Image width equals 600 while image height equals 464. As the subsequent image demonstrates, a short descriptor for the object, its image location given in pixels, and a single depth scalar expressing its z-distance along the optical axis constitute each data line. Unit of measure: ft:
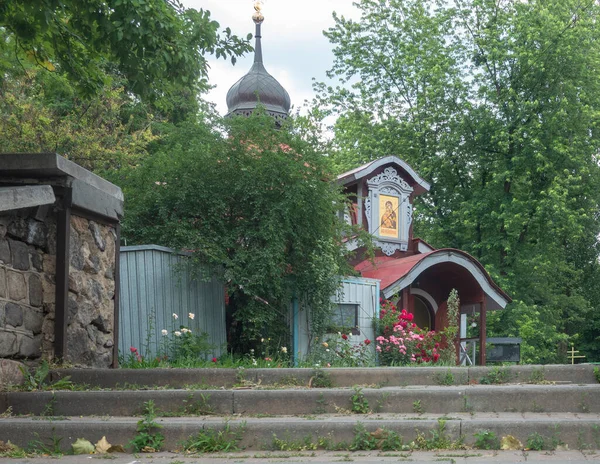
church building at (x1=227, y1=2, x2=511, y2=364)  56.70
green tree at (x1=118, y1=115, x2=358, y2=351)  39.68
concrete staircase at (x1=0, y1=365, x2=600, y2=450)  17.99
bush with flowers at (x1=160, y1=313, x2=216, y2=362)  35.09
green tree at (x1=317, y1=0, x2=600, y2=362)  89.04
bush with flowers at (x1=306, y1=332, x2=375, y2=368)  39.15
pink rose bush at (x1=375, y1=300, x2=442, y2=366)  45.83
